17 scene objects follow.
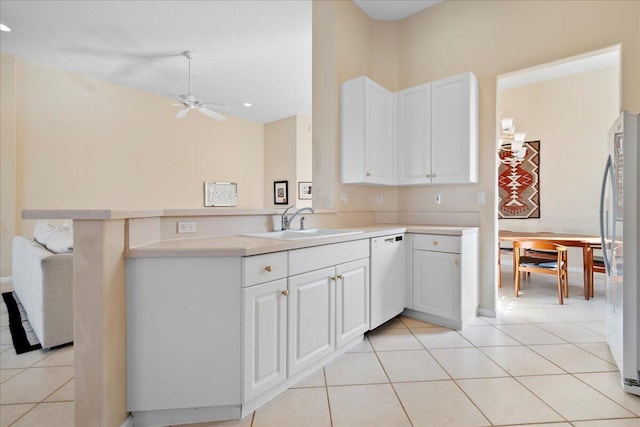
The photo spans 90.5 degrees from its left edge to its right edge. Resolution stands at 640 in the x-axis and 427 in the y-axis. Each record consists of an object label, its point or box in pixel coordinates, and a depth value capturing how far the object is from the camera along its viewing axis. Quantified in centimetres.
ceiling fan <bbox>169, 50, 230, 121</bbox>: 429
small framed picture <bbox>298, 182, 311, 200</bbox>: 705
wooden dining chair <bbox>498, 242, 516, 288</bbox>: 449
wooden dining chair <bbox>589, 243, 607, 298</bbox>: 341
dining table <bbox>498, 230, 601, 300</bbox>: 337
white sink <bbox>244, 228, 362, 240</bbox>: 208
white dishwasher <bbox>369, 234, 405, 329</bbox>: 244
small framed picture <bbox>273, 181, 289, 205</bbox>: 721
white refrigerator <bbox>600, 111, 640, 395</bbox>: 172
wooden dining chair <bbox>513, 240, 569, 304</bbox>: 333
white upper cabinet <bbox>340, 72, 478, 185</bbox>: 285
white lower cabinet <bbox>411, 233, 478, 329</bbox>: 260
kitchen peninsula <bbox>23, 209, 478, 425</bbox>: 135
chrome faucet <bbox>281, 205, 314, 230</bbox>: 239
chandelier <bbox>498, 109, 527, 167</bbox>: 409
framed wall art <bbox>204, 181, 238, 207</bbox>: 659
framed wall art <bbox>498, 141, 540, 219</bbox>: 481
